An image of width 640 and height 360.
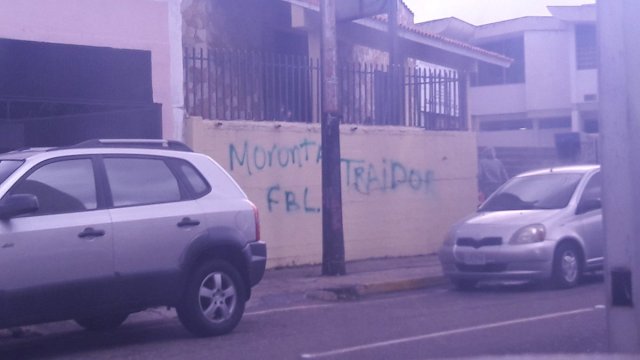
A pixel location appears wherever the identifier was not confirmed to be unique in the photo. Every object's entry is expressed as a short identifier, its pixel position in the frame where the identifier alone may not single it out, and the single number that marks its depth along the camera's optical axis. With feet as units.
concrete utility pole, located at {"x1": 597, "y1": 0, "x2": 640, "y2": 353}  24.70
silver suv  29.19
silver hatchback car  44.68
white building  108.47
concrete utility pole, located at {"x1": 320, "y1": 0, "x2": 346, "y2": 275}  49.14
